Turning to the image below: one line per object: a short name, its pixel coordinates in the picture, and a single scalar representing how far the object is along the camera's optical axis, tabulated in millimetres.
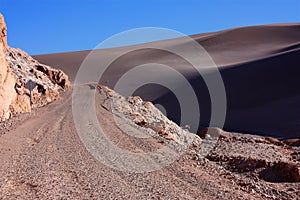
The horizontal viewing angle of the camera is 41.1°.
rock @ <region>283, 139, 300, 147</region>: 19144
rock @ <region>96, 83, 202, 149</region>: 15352
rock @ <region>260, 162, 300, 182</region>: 10586
